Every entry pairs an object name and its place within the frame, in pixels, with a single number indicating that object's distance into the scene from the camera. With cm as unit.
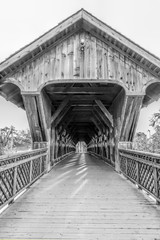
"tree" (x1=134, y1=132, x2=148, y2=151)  3957
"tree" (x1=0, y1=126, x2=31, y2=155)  4265
